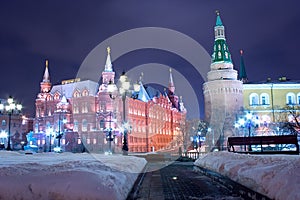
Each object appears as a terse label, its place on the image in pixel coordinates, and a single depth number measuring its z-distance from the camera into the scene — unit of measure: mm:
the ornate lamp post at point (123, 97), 20580
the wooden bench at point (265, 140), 14948
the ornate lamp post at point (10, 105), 22436
